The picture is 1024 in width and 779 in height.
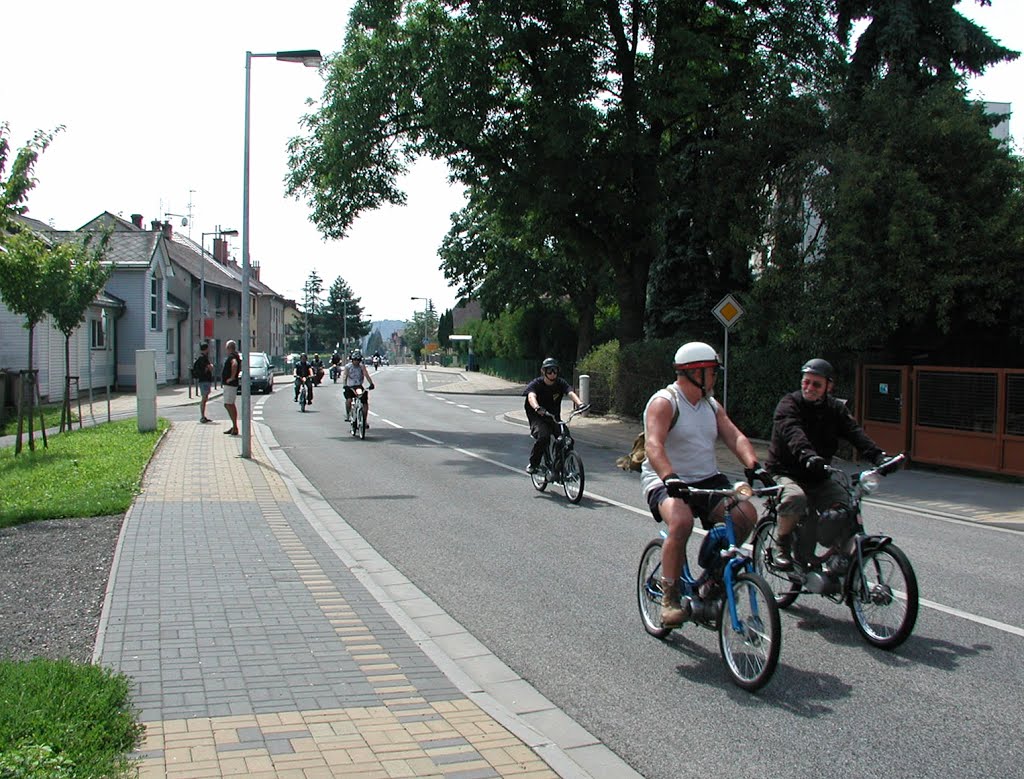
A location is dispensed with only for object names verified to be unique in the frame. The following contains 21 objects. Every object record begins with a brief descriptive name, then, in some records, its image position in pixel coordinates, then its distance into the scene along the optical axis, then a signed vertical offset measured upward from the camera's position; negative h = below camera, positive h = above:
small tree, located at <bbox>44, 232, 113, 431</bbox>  17.78 +1.29
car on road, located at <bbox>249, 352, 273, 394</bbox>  43.34 -1.13
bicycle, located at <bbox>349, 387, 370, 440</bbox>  20.86 -1.35
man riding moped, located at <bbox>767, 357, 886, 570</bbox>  6.18 -0.57
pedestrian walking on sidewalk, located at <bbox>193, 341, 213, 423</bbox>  22.14 -0.57
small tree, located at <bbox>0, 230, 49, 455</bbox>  16.64 +1.19
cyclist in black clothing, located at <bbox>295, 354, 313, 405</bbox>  31.27 -0.76
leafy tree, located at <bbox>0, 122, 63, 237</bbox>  12.72 +2.13
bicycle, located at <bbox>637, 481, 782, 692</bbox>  4.93 -1.33
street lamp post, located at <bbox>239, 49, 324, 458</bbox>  15.05 +1.40
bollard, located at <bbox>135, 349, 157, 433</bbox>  19.42 -1.02
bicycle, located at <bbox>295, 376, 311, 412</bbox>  30.61 -1.37
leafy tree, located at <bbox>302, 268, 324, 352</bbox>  155.88 +9.16
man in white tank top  5.47 -0.56
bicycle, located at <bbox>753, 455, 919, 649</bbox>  5.69 -1.31
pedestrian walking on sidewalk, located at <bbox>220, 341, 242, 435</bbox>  19.00 -0.62
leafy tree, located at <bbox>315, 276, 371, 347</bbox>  144.75 +4.39
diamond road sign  18.14 +0.81
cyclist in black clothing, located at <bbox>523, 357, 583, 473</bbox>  12.42 -0.66
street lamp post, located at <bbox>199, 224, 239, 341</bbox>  44.12 +3.61
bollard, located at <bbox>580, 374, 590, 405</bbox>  27.81 -0.97
